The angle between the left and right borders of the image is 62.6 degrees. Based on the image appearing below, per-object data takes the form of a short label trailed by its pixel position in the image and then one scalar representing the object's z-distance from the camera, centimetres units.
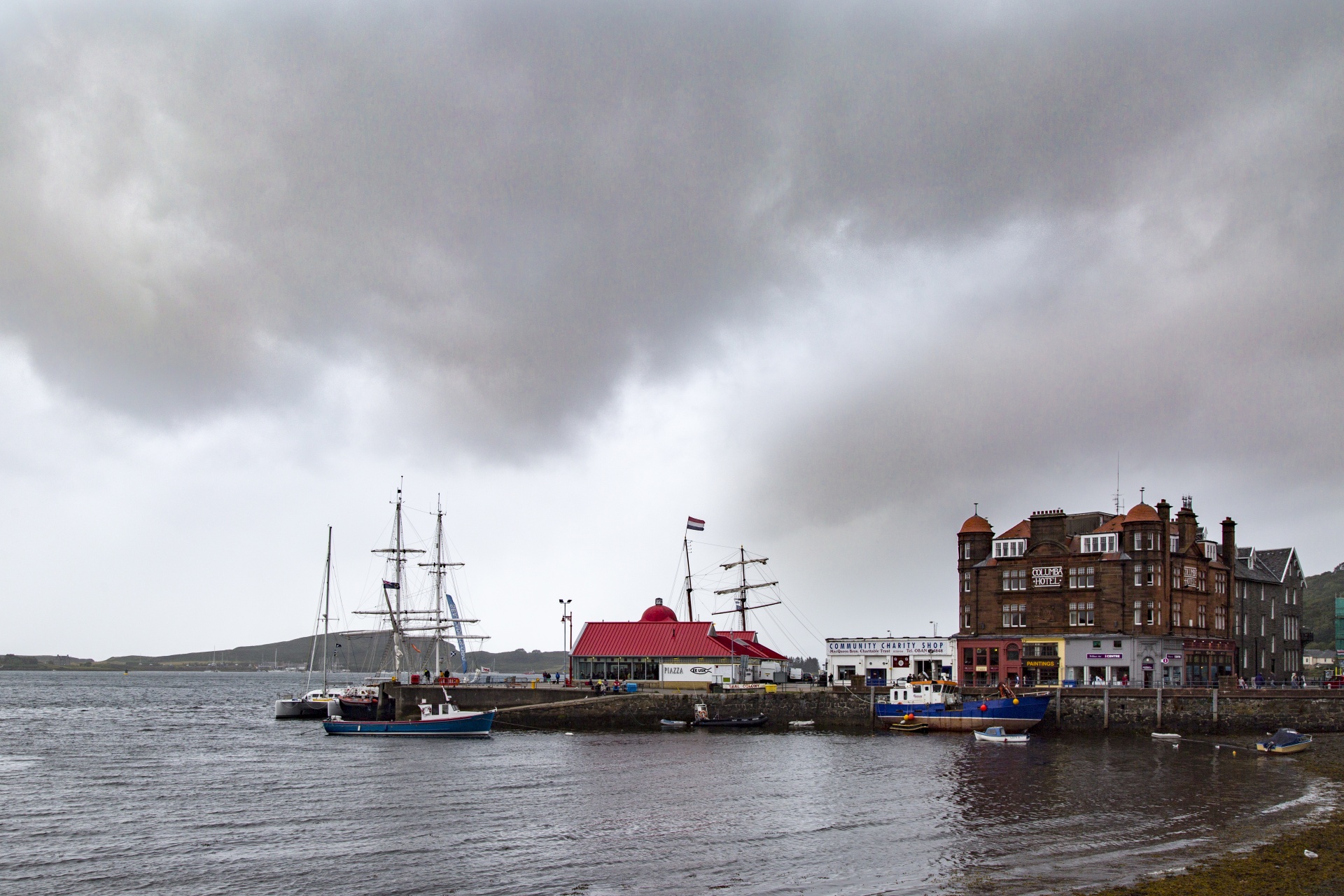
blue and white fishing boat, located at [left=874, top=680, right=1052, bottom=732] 8175
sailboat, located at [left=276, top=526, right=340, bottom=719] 11038
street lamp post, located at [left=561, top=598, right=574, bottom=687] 10738
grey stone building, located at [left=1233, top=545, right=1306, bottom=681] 10900
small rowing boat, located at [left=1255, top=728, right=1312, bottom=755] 6612
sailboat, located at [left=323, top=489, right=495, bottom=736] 8456
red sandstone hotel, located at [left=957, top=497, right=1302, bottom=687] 9544
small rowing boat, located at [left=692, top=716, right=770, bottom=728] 8769
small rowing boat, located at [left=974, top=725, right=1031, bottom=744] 7494
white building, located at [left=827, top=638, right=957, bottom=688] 10169
